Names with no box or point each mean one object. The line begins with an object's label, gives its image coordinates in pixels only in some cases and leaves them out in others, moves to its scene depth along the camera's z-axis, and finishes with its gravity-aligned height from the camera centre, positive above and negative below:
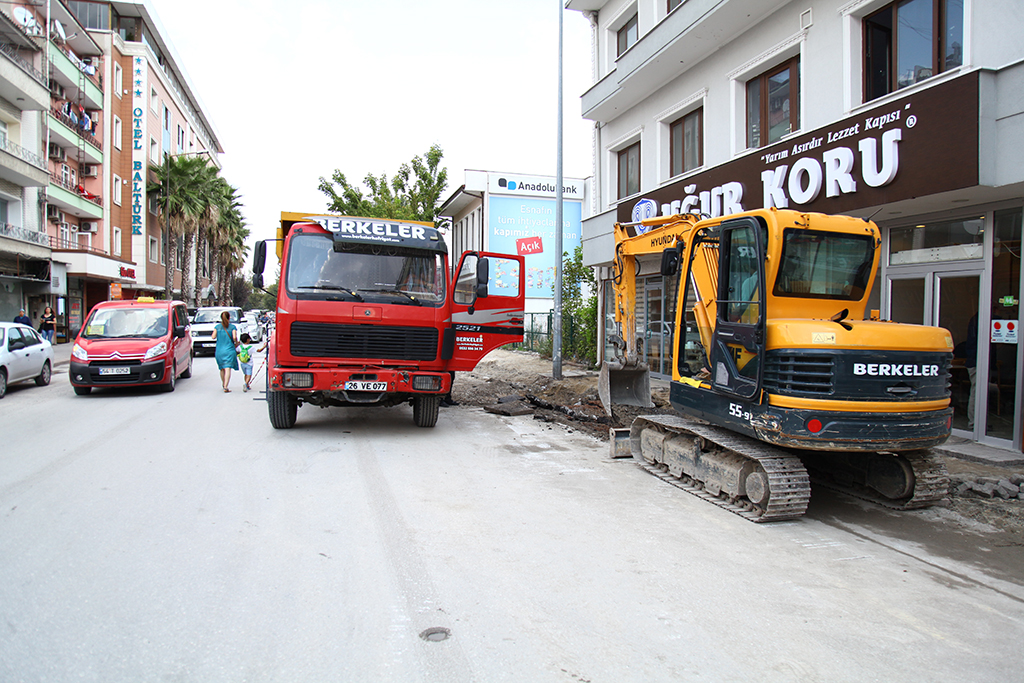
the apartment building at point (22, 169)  24.72 +6.15
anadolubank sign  30.09 +6.83
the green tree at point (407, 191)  38.00 +8.12
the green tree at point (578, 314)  19.67 +0.38
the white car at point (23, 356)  13.14 -0.78
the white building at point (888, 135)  7.61 +2.86
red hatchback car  12.85 -0.54
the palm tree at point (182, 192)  36.41 +7.69
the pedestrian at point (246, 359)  14.45 -0.84
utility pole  15.35 +0.89
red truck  8.42 +0.11
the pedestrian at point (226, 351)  14.17 -0.65
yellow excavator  5.33 -0.42
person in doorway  8.48 -0.38
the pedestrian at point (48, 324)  26.17 -0.11
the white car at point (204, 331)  23.53 -0.32
